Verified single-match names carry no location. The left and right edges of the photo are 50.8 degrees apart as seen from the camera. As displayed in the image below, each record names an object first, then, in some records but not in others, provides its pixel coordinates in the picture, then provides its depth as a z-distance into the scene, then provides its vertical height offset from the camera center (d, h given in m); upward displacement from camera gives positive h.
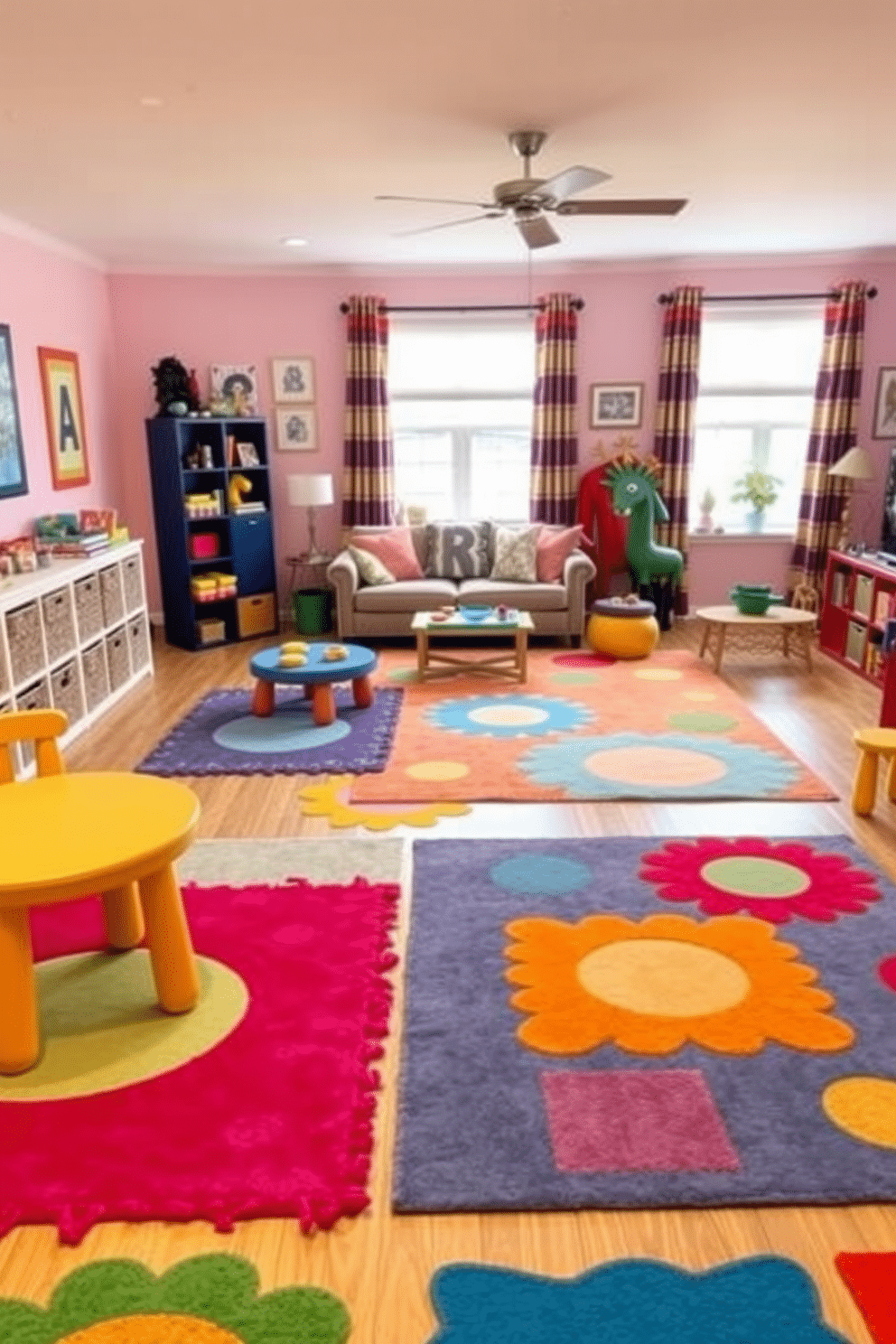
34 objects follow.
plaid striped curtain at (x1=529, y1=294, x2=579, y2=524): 6.73 +0.10
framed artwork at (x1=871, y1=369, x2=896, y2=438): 6.78 +0.16
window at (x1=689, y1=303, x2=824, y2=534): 6.84 +0.20
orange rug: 3.96 -1.45
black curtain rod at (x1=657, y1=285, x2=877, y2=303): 6.70 +0.90
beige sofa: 6.32 -1.10
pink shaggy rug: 1.89 -1.49
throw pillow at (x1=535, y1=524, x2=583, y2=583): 6.58 -0.83
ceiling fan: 3.61 +0.90
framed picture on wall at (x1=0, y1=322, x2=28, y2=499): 5.03 -0.01
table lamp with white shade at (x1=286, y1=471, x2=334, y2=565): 6.56 -0.40
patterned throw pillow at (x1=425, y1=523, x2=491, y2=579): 6.77 -0.84
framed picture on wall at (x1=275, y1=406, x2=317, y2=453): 7.02 +0.01
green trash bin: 6.83 -1.26
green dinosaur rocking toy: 6.66 -0.61
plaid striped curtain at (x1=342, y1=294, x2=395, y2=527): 6.74 +0.06
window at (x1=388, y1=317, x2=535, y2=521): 6.97 +0.12
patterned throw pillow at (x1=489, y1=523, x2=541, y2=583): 6.59 -0.86
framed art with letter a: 5.66 +0.10
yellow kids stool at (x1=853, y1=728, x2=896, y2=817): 3.65 -1.28
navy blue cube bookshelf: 6.36 -0.67
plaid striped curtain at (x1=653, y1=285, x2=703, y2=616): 6.69 +0.18
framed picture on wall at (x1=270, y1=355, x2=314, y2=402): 6.91 +0.37
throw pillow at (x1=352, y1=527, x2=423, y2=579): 6.68 -0.84
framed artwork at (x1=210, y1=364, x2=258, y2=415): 6.83 +0.34
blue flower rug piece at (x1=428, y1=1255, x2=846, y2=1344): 1.60 -1.49
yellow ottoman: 6.00 -1.23
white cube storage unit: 4.19 -1.01
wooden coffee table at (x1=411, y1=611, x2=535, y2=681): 5.55 -1.23
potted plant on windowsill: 7.04 -0.44
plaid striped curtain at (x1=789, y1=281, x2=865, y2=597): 6.59 +0.01
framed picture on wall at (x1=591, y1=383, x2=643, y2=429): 6.97 +0.18
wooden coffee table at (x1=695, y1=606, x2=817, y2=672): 5.78 -1.14
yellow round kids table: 2.16 -0.97
